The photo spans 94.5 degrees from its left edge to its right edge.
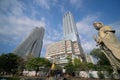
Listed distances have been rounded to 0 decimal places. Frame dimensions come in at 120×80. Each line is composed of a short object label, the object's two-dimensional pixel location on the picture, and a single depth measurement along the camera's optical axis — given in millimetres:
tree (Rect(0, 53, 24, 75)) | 19463
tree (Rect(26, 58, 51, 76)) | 21616
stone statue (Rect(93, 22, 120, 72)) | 2780
